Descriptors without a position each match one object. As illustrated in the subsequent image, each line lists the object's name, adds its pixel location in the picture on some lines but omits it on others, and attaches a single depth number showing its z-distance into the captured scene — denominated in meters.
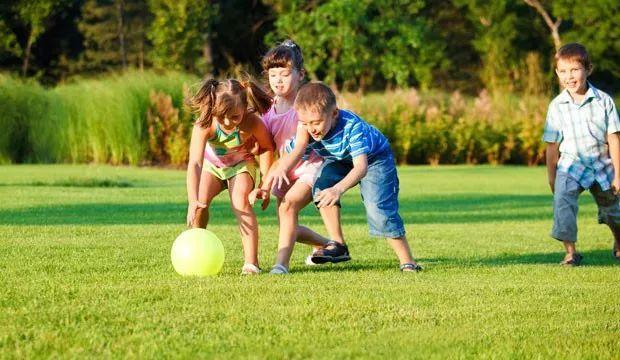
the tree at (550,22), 48.25
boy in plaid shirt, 8.70
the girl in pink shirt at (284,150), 7.69
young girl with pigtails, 7.61
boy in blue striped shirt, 7.38
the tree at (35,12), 40.69
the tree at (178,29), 39.53
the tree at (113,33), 47.03
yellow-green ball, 7.16
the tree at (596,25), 47.12
